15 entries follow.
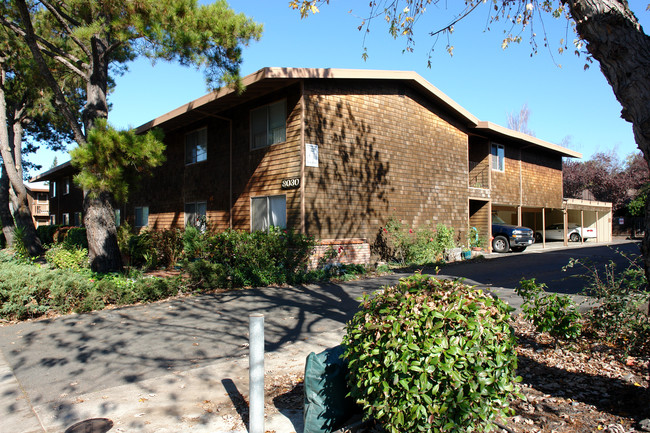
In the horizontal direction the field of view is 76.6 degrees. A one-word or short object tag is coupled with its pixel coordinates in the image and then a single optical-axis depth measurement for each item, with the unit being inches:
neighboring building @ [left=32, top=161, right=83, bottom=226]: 1127.0
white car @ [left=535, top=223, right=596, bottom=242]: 1085.1
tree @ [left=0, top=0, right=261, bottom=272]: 360.2
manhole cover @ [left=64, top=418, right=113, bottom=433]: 129.9
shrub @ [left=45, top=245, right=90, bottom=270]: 463.5
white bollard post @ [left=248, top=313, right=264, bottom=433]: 122.6
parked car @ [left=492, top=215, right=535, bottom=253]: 751.1
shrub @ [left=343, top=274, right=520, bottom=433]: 98.7
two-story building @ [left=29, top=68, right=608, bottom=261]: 480.7
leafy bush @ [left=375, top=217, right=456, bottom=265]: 540.7
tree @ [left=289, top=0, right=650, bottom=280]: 120.4
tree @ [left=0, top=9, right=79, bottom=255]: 602.5
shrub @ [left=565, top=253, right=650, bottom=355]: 173.8
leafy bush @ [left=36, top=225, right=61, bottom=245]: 1016.9
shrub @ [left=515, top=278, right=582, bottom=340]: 170.6
